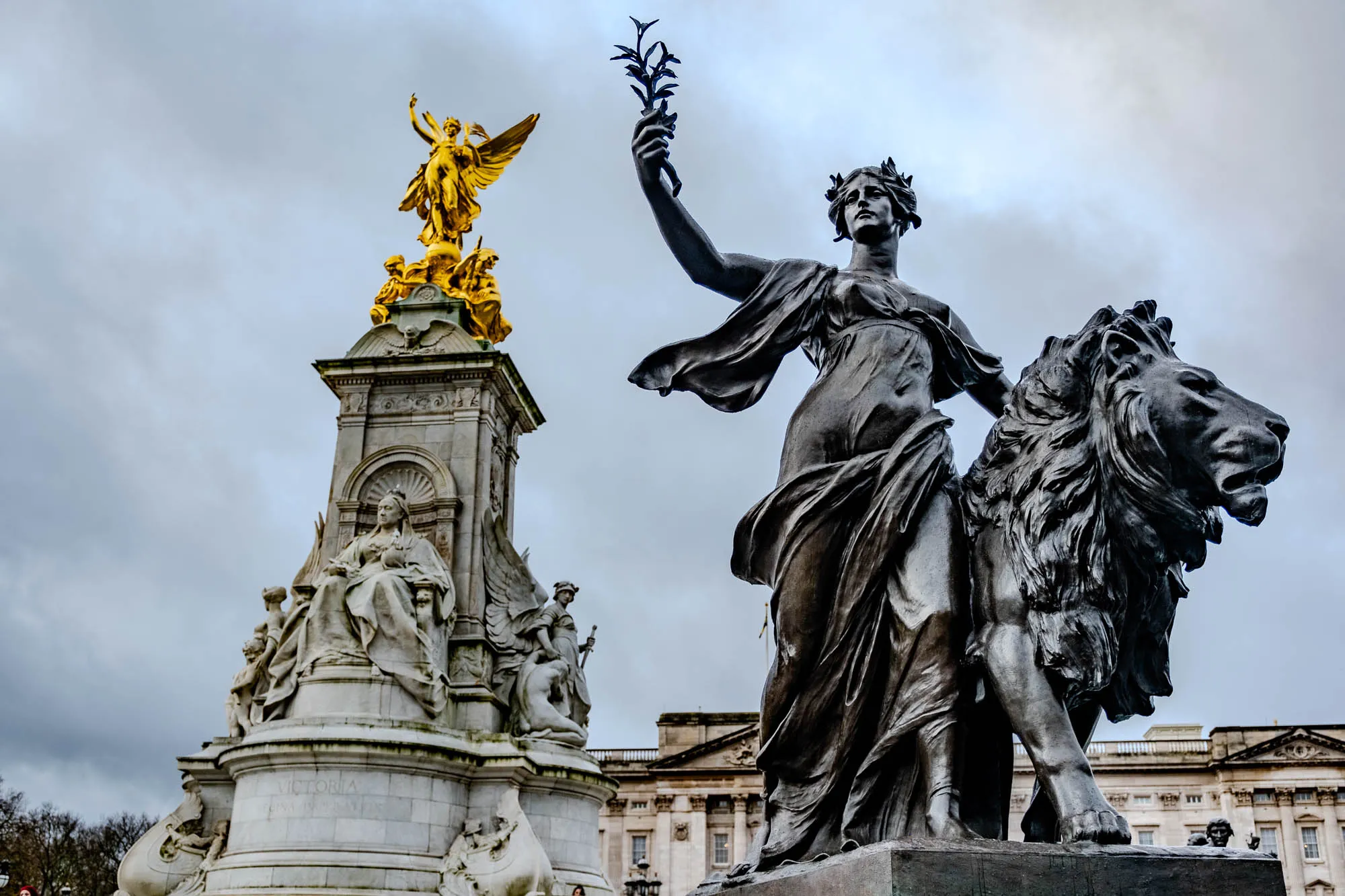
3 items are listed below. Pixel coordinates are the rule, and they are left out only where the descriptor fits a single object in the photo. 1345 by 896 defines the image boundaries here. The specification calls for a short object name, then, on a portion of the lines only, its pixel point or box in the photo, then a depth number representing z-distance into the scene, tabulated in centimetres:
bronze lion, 405
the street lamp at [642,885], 3309
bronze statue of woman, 431
